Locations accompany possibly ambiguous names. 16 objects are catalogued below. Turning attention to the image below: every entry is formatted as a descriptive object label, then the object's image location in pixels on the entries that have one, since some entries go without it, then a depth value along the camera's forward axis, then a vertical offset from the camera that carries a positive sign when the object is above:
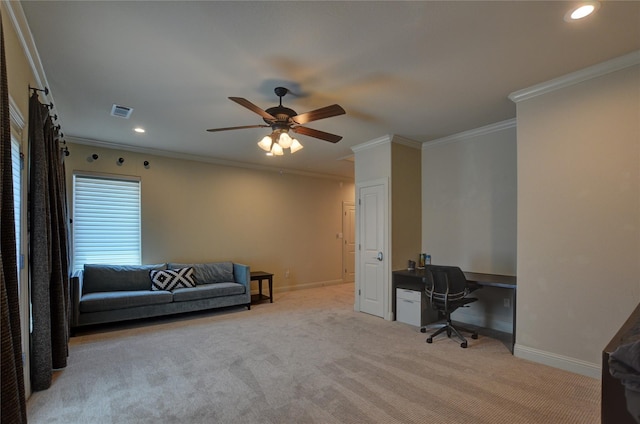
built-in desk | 3.49 -0.89
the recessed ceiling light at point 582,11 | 1.94 +1.26
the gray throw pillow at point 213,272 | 5.33 -1.05
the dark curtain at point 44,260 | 2.55 -0.40
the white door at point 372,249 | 4.78 -0.59
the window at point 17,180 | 2.25 +0.24
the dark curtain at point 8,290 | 1.36 -0.38
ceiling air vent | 3.54 +1.17
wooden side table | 5.70 -1.31
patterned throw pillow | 4.84 -1.05
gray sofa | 4.07 -1.16
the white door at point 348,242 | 7.85 -0.77
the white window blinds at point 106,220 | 4.79 -0.12
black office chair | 3.66 -0.95
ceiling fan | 2.80 +0.86
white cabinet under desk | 4.29 -1.34
